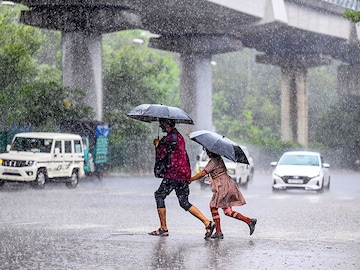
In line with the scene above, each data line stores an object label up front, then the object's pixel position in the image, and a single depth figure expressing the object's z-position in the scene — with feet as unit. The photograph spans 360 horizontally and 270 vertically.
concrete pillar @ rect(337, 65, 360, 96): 233.14
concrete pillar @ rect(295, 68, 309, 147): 217.56
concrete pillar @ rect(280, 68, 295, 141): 218.79
